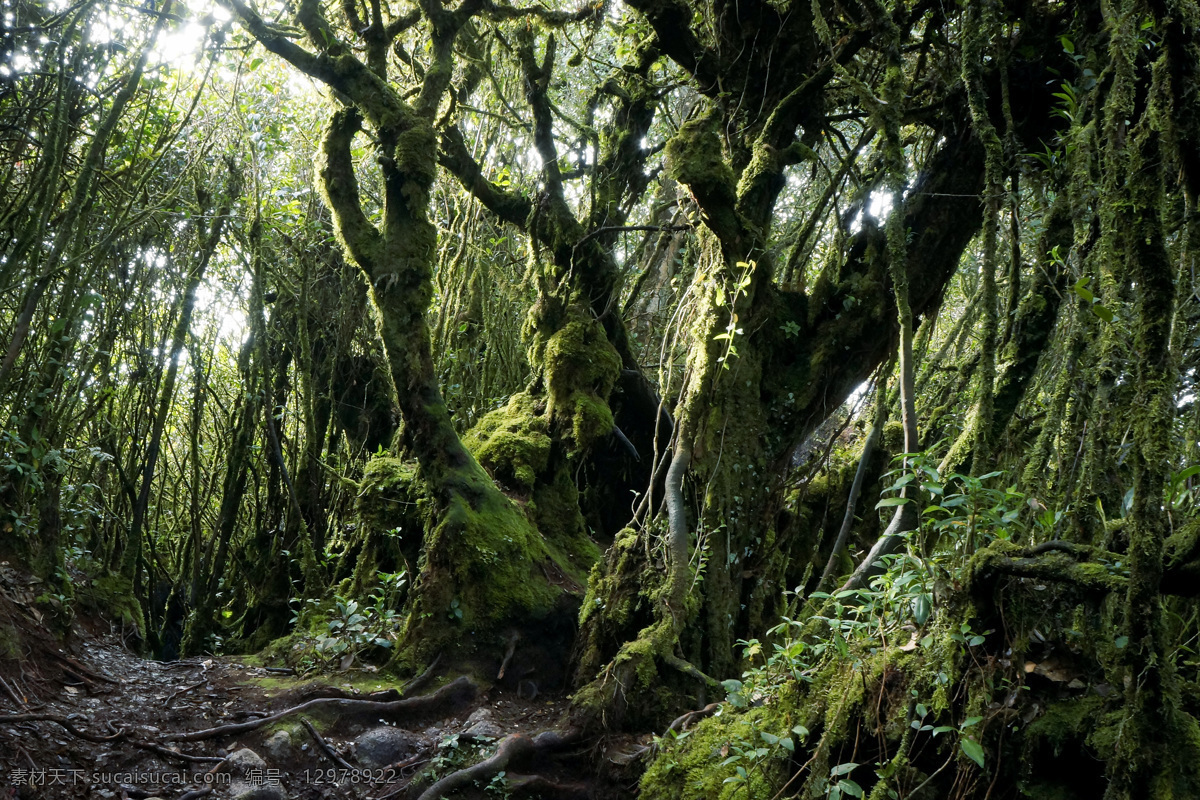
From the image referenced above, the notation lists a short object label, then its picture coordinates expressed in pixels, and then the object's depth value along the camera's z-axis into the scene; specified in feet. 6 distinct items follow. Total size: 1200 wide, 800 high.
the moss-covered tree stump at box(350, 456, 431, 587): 17.61
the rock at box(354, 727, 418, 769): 12.55
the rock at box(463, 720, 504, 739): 13.07
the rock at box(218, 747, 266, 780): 11.54
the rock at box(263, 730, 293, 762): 12.05
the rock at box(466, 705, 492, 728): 13.61
